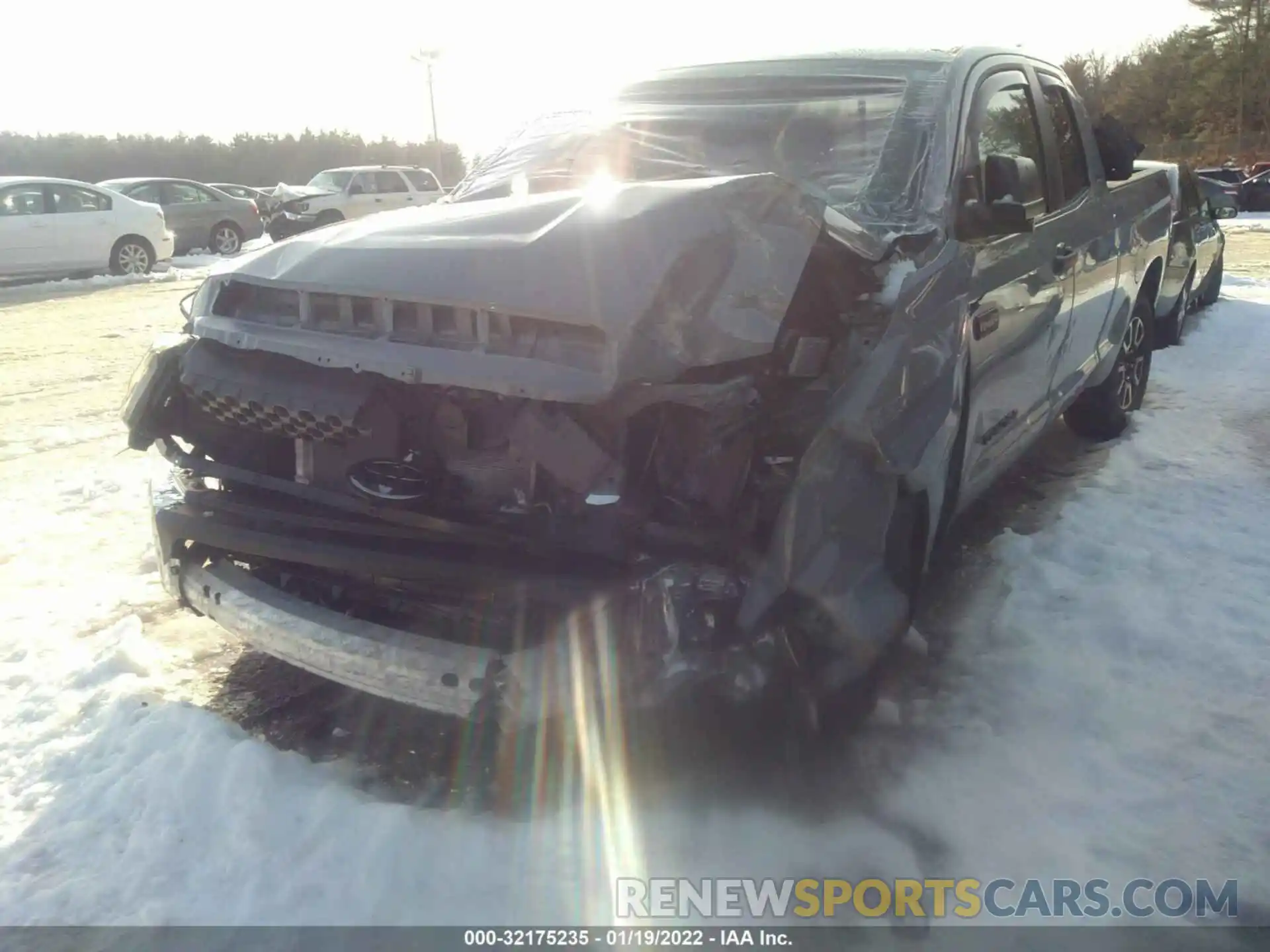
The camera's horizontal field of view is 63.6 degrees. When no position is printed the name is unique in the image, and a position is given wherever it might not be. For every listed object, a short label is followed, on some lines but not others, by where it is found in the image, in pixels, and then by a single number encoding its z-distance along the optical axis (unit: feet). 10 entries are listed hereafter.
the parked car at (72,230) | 45.75
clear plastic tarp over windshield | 10.78
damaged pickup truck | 7.59
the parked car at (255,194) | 79.11
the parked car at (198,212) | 60.08
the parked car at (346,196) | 70.74
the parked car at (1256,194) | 84.43
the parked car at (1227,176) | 76.30
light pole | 144.97
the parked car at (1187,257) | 20.86
